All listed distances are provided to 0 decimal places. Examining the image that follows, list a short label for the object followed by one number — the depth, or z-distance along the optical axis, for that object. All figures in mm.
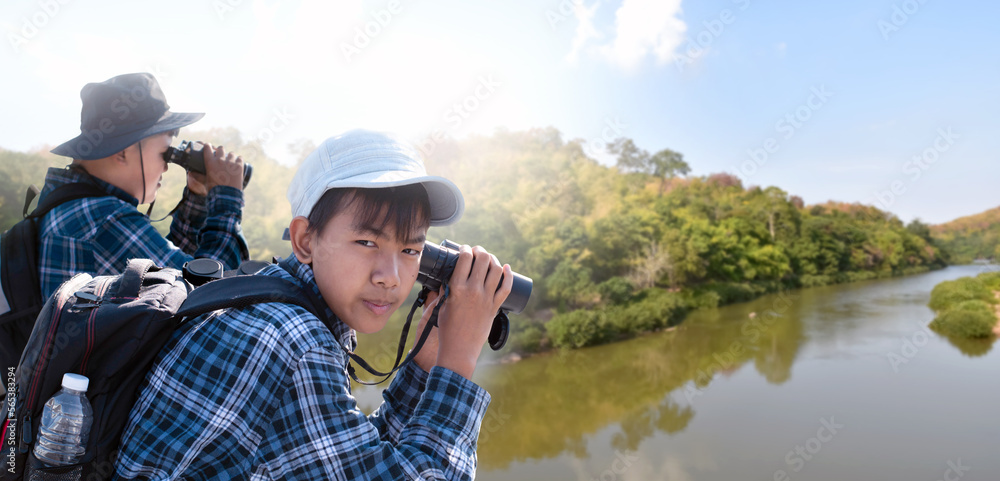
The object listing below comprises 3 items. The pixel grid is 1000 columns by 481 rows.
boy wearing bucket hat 1078
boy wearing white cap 600
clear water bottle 560
